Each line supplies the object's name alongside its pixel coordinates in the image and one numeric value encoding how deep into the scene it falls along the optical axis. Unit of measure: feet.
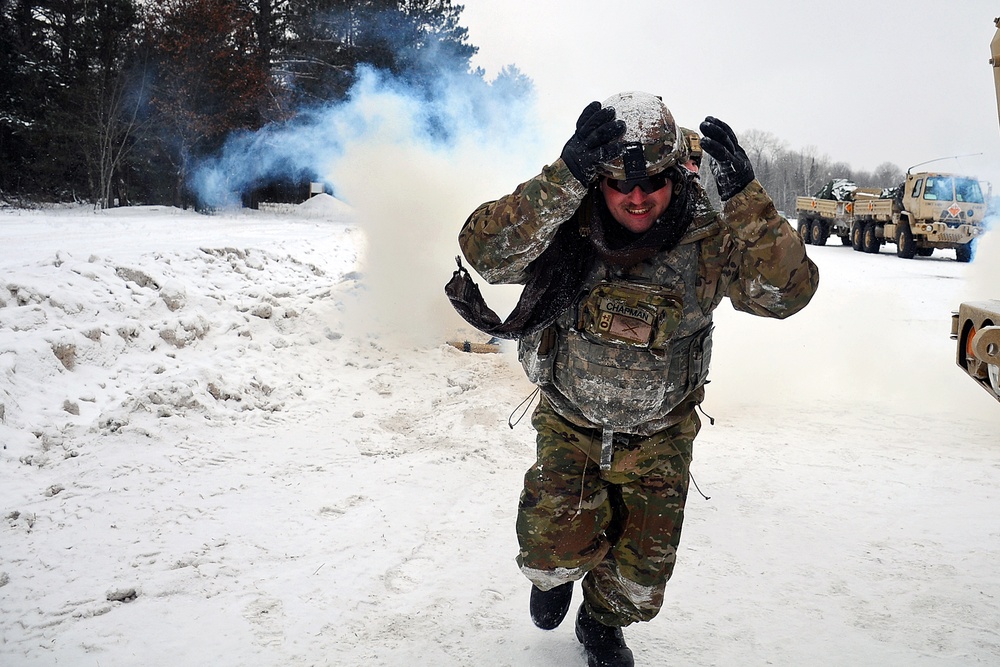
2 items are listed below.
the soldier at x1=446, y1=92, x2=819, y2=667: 7.39
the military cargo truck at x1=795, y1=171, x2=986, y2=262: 57.21
